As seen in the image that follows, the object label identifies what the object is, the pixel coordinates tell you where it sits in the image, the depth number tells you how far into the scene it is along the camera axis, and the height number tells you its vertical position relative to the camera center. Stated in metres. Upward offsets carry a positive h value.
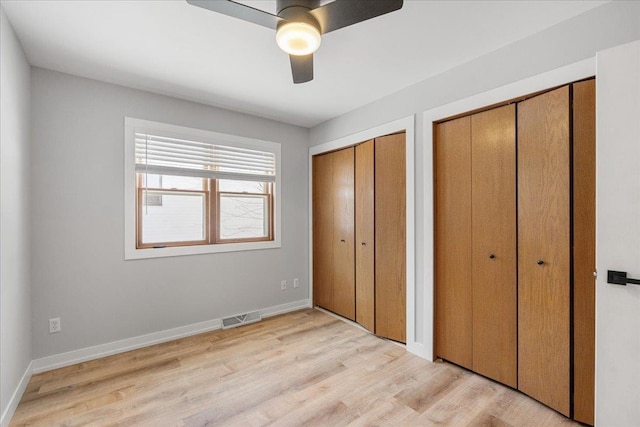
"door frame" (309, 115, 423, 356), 2.72 -0.14
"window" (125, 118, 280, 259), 2.89 +0.25
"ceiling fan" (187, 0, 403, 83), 1.36 +0.99
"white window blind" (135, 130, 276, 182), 2.92 +0.61
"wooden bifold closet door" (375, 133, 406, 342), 2.88 -0.25
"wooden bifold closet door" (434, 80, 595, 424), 1.79 -0.23
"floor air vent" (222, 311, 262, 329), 3.33 -1.26
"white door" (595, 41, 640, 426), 1.44 -0.10
